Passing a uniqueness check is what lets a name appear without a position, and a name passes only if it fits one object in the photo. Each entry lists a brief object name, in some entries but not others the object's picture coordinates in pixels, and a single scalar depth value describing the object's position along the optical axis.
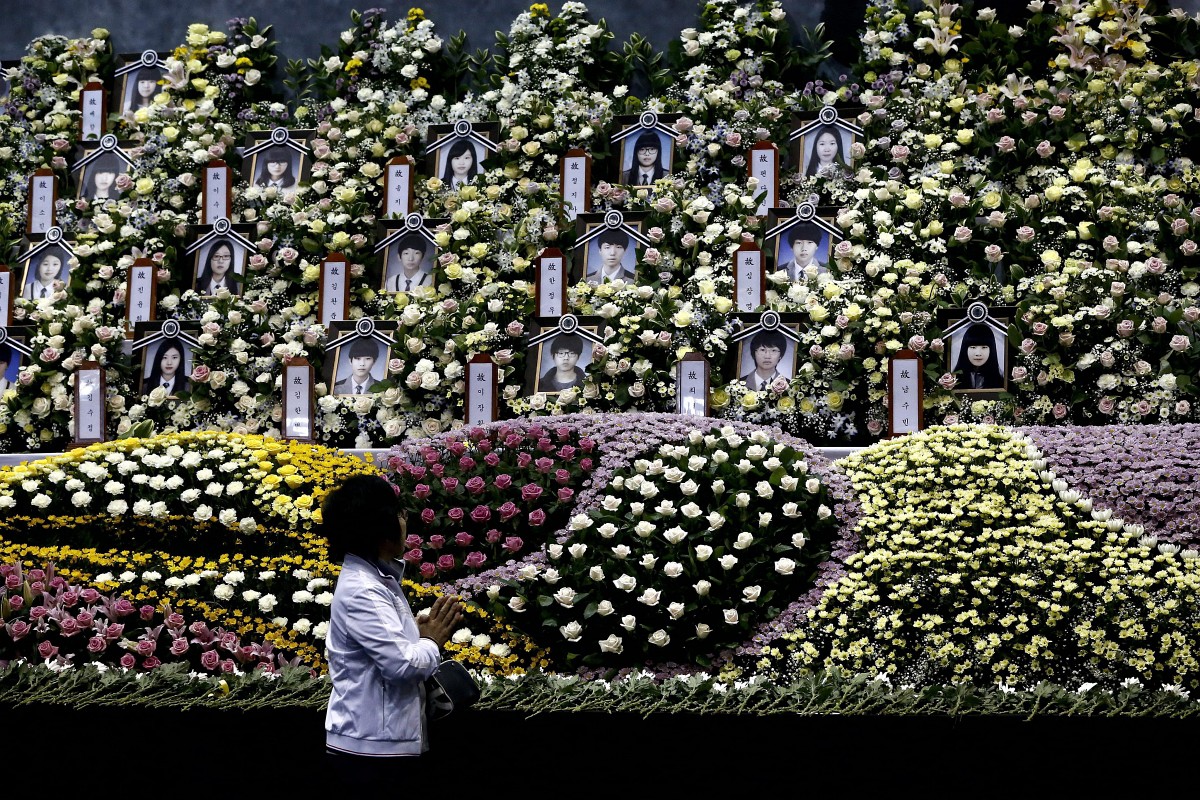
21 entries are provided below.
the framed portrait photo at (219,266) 12.71
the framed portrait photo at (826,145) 12.58
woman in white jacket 4.32
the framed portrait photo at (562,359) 11.04
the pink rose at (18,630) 7.05
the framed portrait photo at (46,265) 13.16
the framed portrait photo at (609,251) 11.85
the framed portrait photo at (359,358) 11.48
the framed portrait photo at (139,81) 14.79
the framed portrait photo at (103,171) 13.86
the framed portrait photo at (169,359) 11.90
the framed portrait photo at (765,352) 10.78
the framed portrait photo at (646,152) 12.85
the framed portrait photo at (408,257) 12.36
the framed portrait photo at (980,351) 10.51
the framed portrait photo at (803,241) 11.72
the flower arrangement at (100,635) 7.12
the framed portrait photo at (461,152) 13.21
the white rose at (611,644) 7.11
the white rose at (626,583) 7.14
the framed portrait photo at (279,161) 13.55
